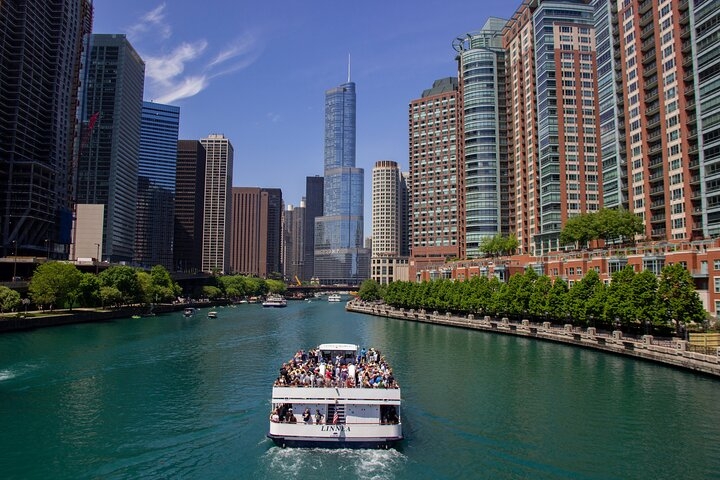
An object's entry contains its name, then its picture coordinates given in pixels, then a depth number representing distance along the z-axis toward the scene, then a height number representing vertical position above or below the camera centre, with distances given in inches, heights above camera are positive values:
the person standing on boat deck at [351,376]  1752.1 -295.3
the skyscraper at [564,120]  6825.8 +2108.1
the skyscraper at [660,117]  4498.0 +1504.0
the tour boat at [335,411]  1630.2 -375.5
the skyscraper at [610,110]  5502.0 +1808.7
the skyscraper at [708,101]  4180.6 +1443.5
